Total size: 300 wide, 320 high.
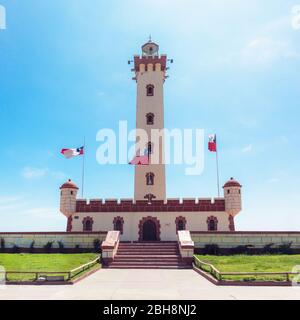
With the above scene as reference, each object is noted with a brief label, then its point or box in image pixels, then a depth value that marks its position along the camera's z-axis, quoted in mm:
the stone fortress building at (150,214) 30484
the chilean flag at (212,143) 33469
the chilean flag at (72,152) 32094
